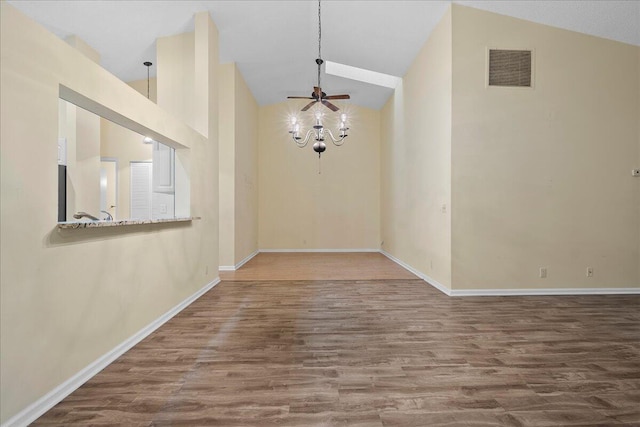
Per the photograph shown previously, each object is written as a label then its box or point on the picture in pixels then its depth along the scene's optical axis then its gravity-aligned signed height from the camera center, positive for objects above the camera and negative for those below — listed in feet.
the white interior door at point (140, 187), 23.52 +2.08
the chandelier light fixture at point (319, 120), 15.02 +4.85
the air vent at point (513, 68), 14.55 +6.56
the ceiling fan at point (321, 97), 14.90 +5.49
